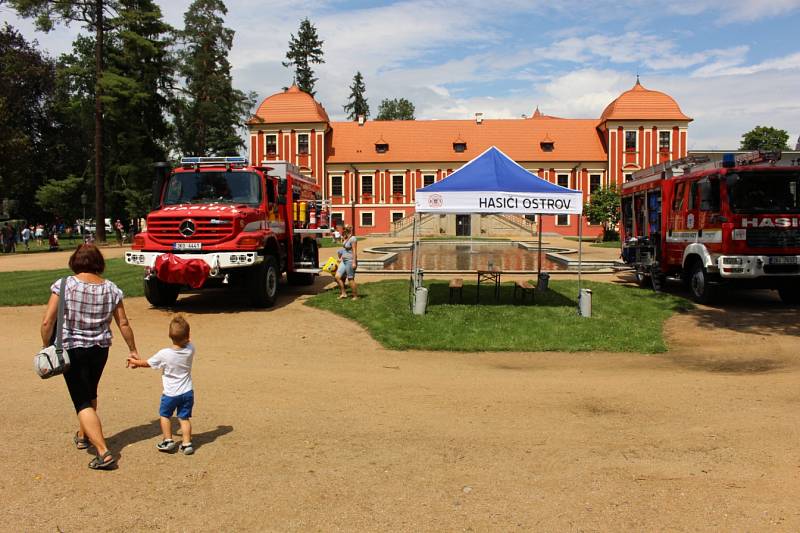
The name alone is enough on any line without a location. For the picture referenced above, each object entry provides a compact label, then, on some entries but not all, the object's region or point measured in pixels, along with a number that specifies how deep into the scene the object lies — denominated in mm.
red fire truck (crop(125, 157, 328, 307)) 12039
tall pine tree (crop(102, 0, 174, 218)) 39344
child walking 5066
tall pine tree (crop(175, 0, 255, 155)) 51688
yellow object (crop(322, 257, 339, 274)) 13953
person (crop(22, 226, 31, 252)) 36859
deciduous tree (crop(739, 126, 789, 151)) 69062
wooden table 13664
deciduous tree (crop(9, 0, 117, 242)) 37250
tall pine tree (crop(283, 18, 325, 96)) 75500
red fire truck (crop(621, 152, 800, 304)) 12828
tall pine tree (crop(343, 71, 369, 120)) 86438
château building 55906
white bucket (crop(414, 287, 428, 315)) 12156
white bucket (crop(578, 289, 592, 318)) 12086
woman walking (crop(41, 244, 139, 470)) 4766
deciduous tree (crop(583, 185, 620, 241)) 41875
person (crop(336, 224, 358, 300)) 13766
